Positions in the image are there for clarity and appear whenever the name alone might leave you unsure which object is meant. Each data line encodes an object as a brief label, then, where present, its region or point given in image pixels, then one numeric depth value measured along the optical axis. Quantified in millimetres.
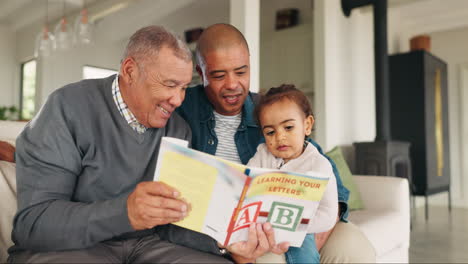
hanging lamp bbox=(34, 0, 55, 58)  3531
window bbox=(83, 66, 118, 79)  3791
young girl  1255
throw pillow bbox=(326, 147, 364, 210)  2445
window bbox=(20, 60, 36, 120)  3604
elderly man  967
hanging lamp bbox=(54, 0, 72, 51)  3523
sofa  2023
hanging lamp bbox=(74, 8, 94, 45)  3493
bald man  1555
